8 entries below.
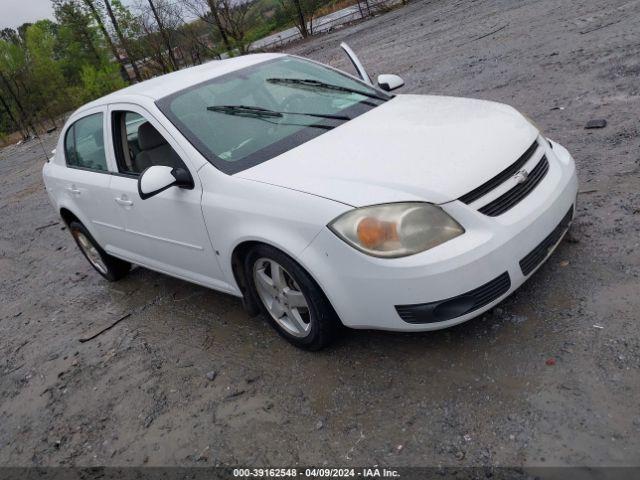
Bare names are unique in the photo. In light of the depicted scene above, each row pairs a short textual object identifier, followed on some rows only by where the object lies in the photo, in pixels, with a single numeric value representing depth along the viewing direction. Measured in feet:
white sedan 8.79
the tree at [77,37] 125.59
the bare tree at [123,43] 101.89
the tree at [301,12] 89.76
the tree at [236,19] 83.46
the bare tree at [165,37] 88.28
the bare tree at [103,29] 119.85
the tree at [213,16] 83.46
